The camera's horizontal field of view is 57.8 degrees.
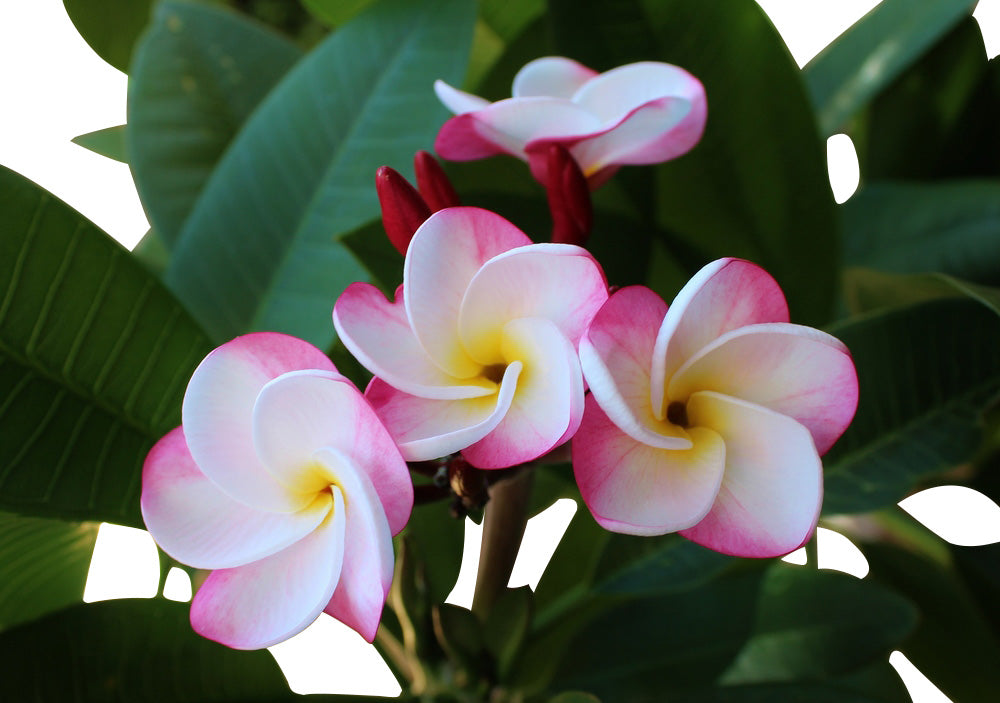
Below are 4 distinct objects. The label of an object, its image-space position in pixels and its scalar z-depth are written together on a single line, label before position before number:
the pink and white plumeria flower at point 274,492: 0.33
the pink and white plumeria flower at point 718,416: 0.34
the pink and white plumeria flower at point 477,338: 0.33
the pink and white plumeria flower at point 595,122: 0.47
